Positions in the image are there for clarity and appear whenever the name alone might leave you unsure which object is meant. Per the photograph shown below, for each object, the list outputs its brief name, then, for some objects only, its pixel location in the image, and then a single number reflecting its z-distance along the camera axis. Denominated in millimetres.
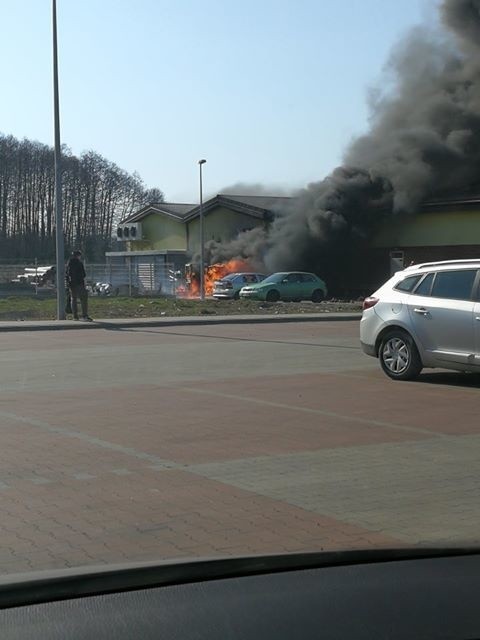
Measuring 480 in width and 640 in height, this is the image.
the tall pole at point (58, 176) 26906
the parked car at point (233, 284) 46281
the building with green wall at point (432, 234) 48688
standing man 26375
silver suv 11828
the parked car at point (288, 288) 44031
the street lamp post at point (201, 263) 46491
